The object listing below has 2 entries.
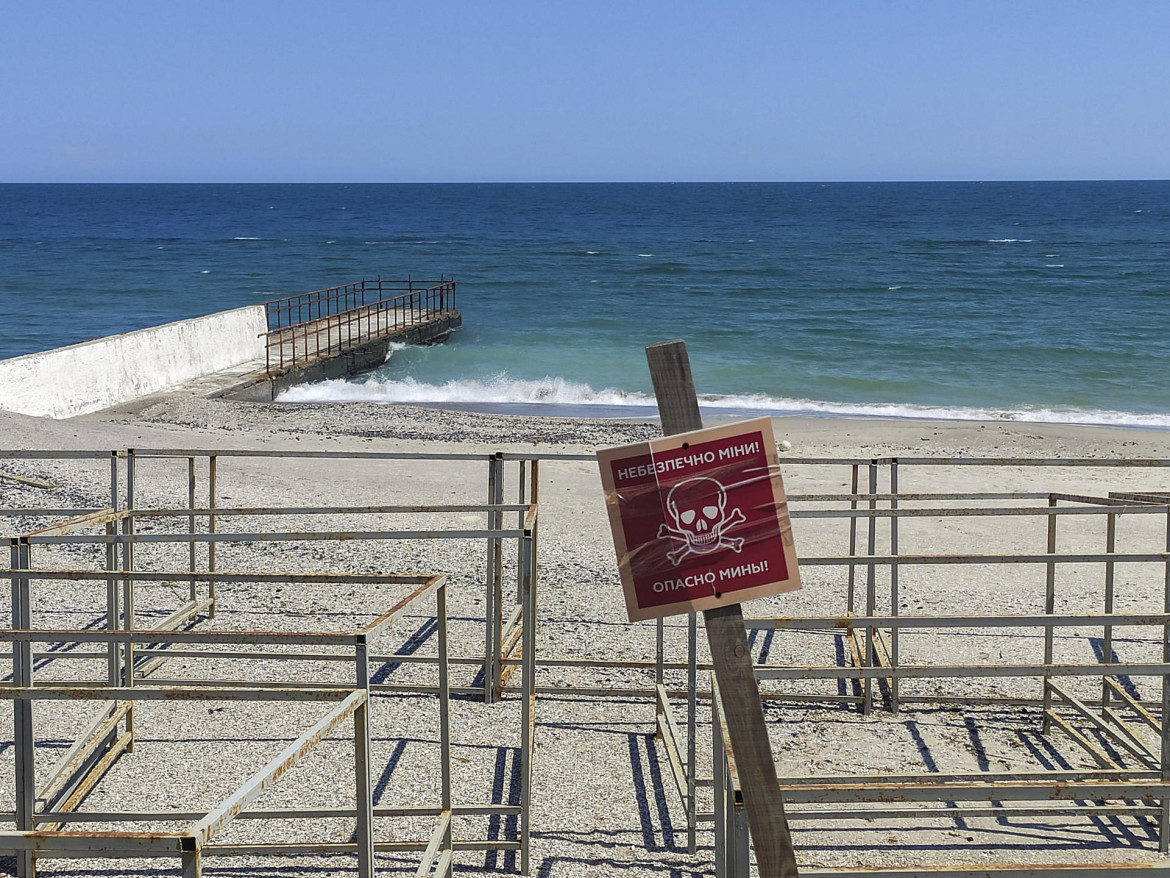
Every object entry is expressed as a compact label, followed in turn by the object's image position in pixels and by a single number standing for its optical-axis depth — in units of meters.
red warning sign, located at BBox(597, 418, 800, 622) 2.89
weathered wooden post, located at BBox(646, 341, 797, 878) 2.97
